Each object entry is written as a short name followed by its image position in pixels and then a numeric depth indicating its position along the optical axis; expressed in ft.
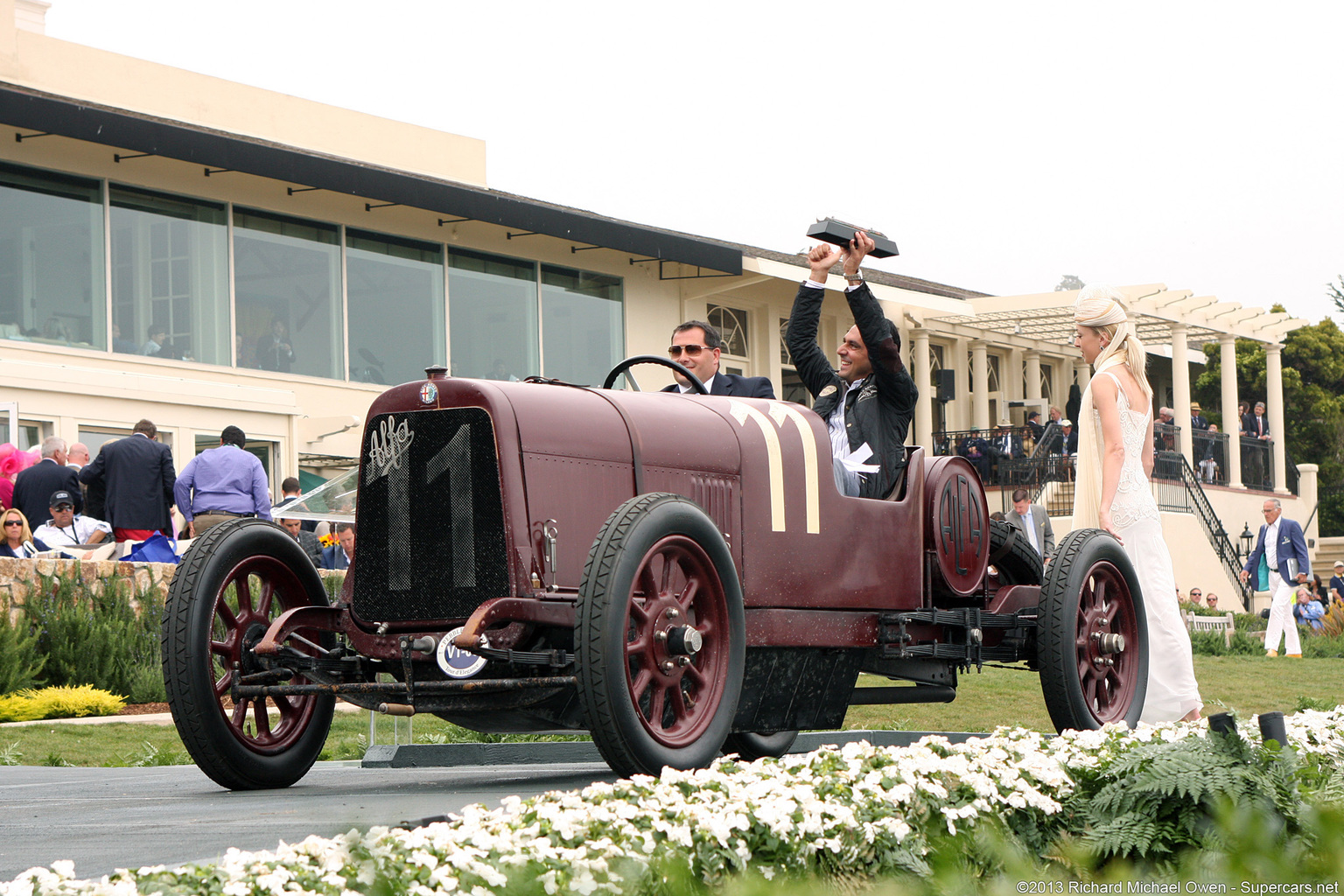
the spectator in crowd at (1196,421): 119.34
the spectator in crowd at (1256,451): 123.95
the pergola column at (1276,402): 127.75
